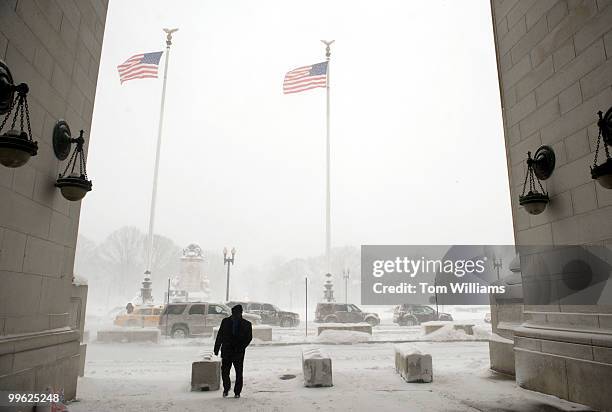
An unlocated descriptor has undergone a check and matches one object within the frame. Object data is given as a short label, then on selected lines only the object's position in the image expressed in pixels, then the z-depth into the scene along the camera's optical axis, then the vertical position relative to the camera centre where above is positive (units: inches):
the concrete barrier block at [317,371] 316.2 -60.7
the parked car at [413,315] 1149.1 -61.1
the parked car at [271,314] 1028.5 -58.2
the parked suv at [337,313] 1002.1 -51.0
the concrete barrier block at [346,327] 764.0 -64.2
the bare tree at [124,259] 2432.3 +192.9
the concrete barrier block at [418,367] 332.5 -60.0
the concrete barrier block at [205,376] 308.5 -63.2
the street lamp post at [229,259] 1128.7 +89.5
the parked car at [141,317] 869.2 -55.5
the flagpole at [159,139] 1101.3 +426.2
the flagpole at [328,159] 1115.5 +372.4
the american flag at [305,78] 1037.8 +536.0
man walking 289.0 -35.9
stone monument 1578.5 +55.4
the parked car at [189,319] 761.0 -51.4
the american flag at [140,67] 991.6 +537.7
